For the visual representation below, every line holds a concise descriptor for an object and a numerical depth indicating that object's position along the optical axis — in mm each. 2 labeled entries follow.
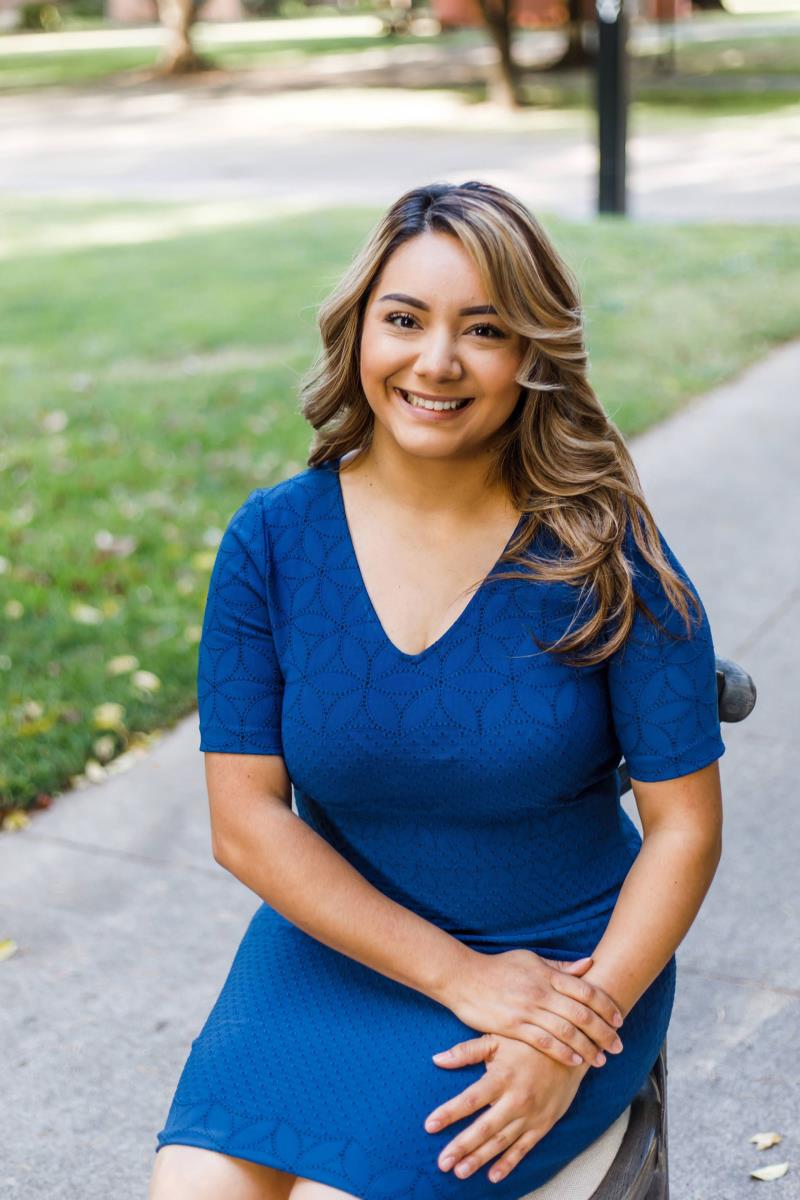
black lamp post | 11750
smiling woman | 2037
